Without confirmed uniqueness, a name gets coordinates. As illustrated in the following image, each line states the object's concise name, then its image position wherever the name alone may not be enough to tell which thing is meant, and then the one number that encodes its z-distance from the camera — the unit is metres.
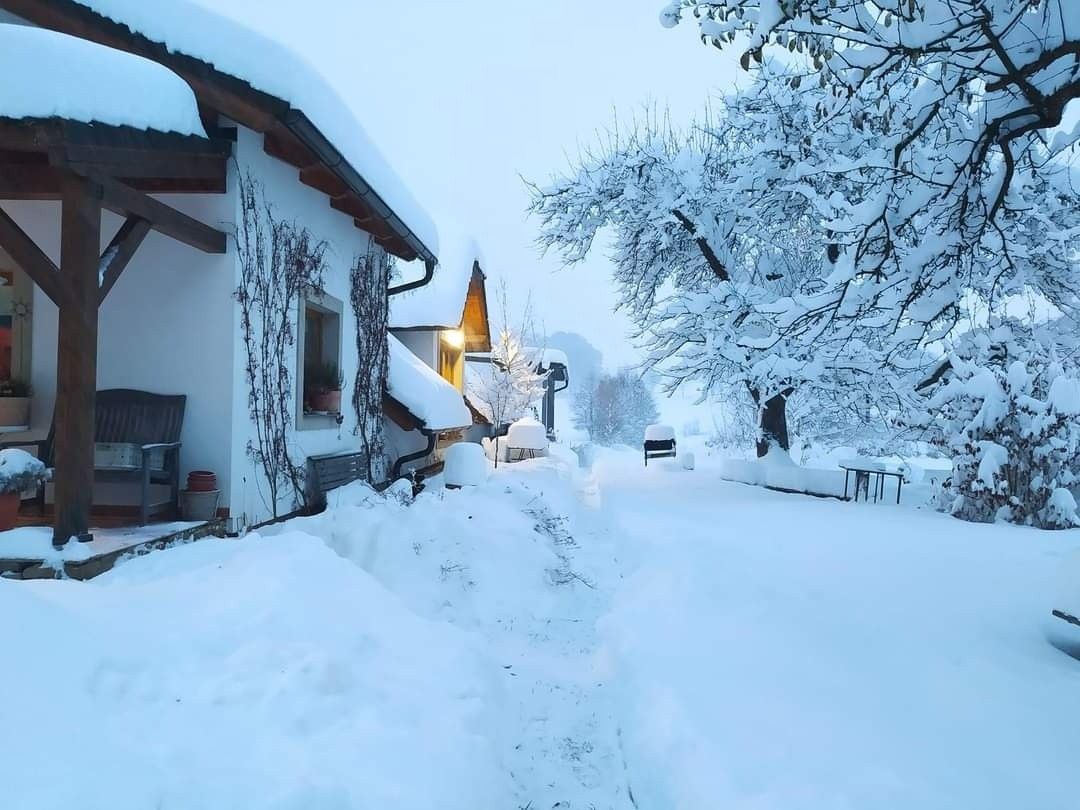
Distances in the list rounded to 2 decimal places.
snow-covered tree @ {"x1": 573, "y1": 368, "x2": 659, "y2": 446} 51.81
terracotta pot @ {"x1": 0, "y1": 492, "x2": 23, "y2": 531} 4.28
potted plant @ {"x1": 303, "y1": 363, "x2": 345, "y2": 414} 7.84
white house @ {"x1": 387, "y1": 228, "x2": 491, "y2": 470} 11.34
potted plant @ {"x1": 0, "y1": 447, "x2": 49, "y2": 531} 4.23
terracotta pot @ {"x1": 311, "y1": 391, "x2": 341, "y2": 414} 7.83
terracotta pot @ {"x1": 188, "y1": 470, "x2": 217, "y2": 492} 5.28
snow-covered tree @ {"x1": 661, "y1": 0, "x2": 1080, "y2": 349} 3.21
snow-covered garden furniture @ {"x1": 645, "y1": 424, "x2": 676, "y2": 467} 19.58
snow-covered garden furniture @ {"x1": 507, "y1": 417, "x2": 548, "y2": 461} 17.72
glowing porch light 15.11
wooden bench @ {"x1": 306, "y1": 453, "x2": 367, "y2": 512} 7.20
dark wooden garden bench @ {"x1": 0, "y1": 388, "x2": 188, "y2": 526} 5.20
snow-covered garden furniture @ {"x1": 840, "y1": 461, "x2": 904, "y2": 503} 10.38
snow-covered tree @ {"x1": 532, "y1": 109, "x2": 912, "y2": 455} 11.34
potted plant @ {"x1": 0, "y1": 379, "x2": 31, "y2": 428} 5.45
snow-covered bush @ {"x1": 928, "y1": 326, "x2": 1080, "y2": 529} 7.69
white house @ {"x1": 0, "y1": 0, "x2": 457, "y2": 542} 4.06
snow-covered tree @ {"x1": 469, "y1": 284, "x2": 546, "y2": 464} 24.72
